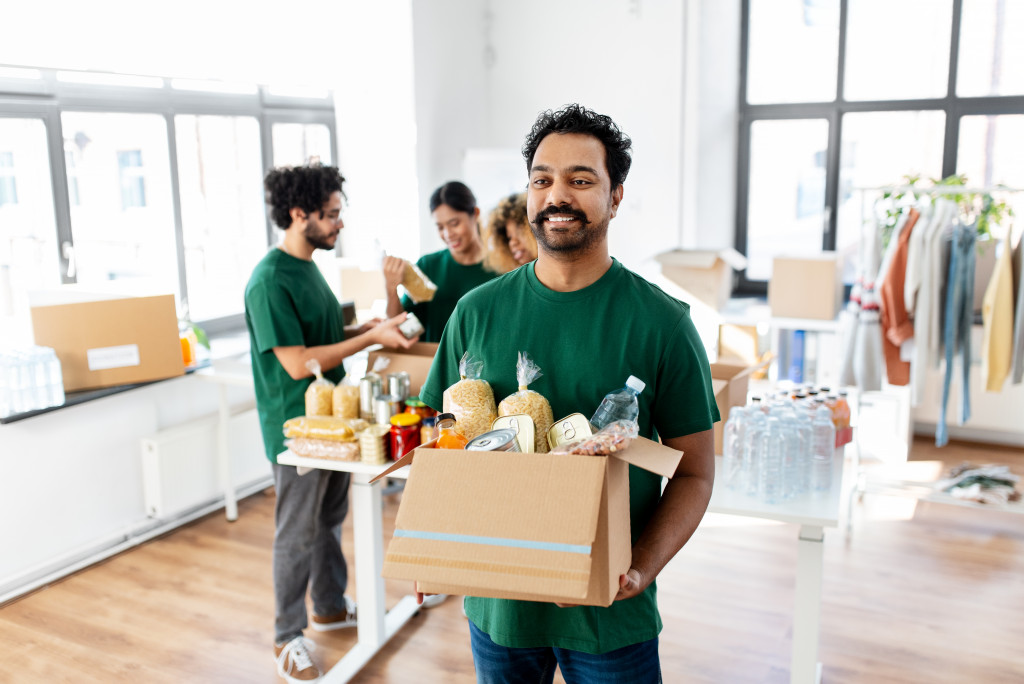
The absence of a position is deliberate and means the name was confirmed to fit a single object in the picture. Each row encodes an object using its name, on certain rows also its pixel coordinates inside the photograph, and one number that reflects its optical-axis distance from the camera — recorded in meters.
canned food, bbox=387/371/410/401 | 2.39
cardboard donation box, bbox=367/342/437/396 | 2.50
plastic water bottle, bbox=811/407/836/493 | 2.22
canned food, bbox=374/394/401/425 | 2.37
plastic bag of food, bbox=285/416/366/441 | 2.37
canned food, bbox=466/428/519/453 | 1.22
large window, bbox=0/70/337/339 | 3.48
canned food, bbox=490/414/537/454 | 1.29
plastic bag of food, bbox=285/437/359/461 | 2.39
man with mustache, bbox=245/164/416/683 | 2.48
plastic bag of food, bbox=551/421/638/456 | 1.17
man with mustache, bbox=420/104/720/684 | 1.36
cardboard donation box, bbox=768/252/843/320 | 4.29
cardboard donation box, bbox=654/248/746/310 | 4.45
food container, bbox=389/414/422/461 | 2.29
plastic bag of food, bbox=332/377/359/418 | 2.43
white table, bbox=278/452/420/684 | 2.64
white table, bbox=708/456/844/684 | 2.10
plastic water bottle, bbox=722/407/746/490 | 2.26
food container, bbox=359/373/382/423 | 2.44
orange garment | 3.64
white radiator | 3.63
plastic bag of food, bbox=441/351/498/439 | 1.36
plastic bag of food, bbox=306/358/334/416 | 2.44
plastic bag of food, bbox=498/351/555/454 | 1.32
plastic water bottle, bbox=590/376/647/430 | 1.28
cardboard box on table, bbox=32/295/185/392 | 3.03
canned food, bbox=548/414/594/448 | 1.27
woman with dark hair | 3.11
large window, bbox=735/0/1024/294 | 4.90
